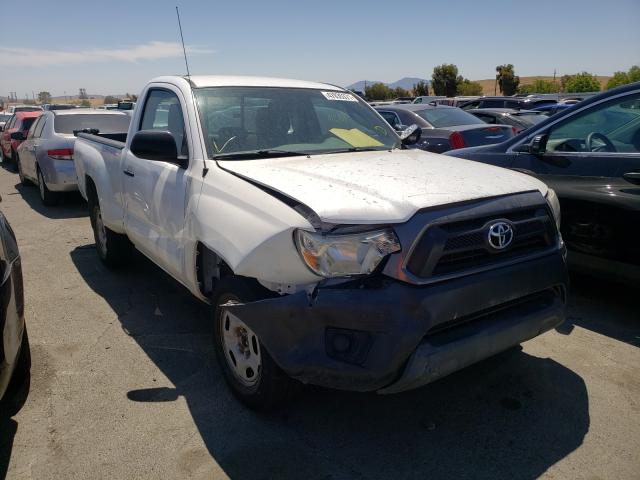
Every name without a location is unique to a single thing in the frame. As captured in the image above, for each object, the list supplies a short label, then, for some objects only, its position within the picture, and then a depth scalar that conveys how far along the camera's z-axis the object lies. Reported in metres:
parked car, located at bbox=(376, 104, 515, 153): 8.84
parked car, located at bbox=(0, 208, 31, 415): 2.54
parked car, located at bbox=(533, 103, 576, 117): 14.77
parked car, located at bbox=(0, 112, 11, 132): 24.42
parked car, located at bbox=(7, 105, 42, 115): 26.69
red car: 13.20
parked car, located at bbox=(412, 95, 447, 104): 27.30
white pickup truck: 2.47
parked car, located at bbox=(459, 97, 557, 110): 19.00
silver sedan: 8.98
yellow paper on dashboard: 3.99
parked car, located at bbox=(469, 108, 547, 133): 11.84
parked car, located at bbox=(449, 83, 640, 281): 3.93
